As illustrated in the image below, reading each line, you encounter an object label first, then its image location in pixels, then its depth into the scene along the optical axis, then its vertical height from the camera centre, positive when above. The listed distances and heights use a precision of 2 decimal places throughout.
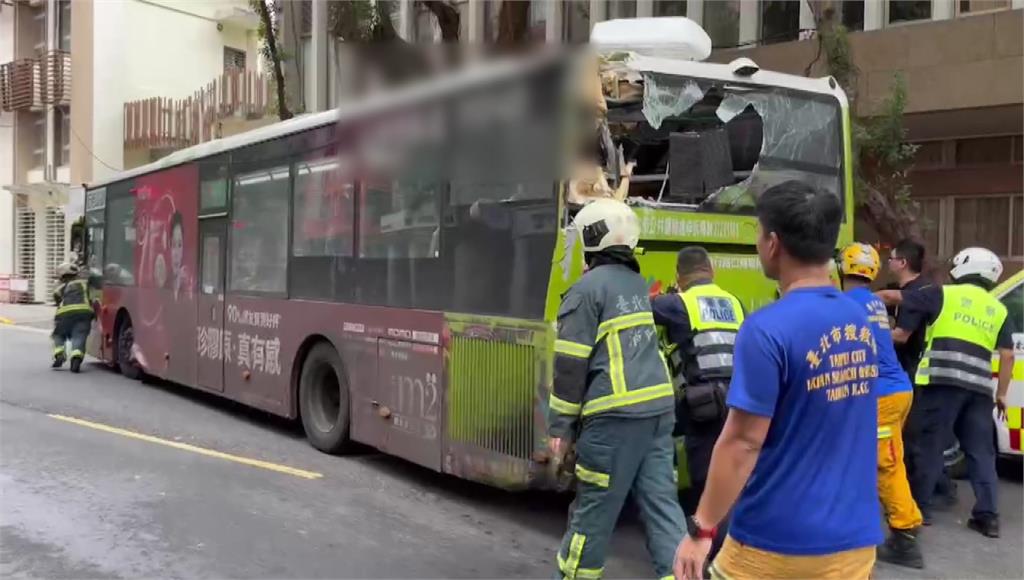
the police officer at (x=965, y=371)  6.09 -0.61
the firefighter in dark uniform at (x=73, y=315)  13.12 -0.70
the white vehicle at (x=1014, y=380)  7.01 -0.76
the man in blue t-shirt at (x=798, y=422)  2.49 -0.40
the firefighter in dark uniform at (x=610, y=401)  3.97 -0.56
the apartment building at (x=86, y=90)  22.36 +4.84
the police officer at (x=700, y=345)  4.79 -0.37
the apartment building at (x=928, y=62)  12.34 +2.99
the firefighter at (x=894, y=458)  5.25 -1.04
